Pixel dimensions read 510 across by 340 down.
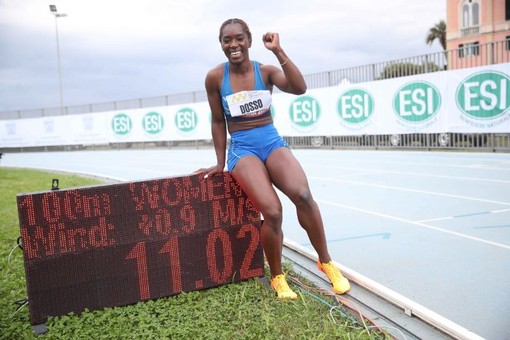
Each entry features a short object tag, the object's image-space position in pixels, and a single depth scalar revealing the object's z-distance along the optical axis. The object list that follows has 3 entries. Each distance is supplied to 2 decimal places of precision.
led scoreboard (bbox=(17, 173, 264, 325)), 3.20
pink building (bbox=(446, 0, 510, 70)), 38.03
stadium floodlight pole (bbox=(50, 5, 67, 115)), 28.86
